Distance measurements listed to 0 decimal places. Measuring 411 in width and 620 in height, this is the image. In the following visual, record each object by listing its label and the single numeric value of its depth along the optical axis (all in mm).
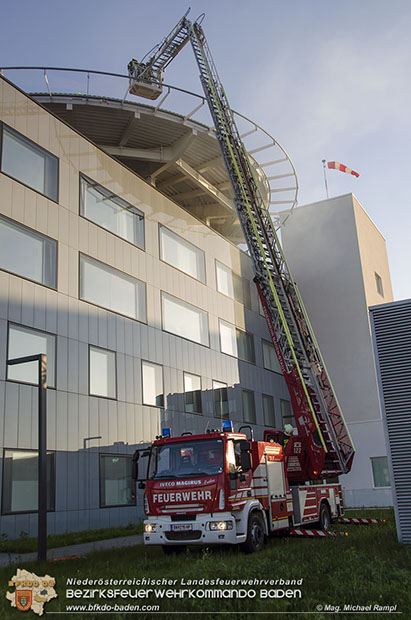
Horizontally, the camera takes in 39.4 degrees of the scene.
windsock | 43406
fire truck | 11156
